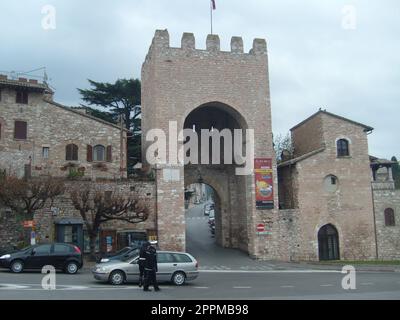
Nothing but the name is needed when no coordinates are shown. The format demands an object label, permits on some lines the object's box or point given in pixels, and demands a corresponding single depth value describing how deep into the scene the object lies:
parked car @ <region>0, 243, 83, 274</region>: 17.81
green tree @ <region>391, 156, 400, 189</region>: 75.84
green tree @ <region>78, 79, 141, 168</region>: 38.91
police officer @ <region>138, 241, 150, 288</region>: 13.98
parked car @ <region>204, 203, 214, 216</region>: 61.28
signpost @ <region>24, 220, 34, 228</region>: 21.44
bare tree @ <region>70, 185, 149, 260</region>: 23.02
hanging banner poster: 27.89
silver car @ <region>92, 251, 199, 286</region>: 15.59
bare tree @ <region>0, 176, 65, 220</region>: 21.81
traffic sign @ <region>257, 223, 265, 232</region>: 27.56
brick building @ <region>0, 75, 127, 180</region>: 28.41
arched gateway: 26.64
